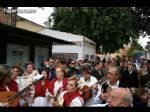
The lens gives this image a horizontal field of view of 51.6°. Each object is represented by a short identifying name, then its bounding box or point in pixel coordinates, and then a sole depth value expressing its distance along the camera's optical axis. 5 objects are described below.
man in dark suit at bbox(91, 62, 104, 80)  3.66
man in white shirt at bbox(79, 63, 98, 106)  2.47
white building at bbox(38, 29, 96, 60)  5.48
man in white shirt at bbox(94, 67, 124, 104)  2.24
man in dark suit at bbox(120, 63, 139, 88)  3.18
